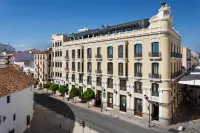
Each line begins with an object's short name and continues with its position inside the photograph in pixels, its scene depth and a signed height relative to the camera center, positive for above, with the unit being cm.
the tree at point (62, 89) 5325 -627
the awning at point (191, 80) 3390 -232
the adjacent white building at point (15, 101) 2247 -466
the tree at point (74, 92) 4726 -629
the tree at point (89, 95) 4352 -646
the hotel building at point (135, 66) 3312 +39
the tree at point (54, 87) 5694 -602
